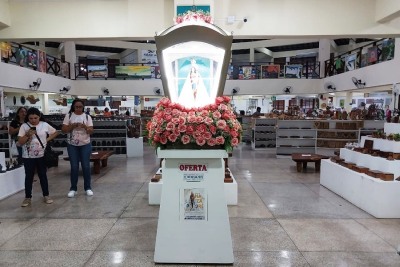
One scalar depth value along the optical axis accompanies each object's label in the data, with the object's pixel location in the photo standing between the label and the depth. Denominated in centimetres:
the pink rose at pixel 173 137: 308
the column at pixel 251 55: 2311
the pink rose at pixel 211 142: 310
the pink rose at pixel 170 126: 309
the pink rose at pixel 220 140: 310
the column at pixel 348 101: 1577
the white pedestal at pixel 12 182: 561
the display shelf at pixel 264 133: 1242
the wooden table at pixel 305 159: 816
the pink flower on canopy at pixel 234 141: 318
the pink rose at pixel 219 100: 338
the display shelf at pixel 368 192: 462
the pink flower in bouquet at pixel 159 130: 313
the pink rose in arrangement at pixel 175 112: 319
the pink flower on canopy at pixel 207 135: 309
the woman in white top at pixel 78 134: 534
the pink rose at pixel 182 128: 309
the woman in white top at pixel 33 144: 487
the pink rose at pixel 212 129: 311
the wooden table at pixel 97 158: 783
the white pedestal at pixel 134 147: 1070
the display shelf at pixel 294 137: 1096
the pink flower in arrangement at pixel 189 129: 310
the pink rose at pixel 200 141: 308
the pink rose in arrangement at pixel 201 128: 310
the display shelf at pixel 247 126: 1499
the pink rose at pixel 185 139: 309
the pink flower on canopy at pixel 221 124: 313
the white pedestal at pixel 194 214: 319
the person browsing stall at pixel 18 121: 629
